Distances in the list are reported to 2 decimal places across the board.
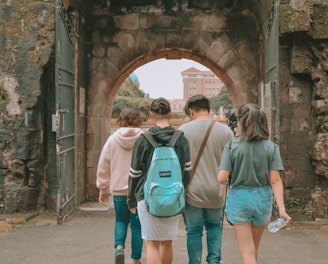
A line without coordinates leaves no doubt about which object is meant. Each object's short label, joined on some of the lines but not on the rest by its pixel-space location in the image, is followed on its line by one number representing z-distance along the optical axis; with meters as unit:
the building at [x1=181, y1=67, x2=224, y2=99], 103.12
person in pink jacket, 4.55
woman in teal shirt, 3.70
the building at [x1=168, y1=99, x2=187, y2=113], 97.62
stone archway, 9.02
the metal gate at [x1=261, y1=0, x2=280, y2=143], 6.76
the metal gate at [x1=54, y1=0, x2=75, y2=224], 6.86
